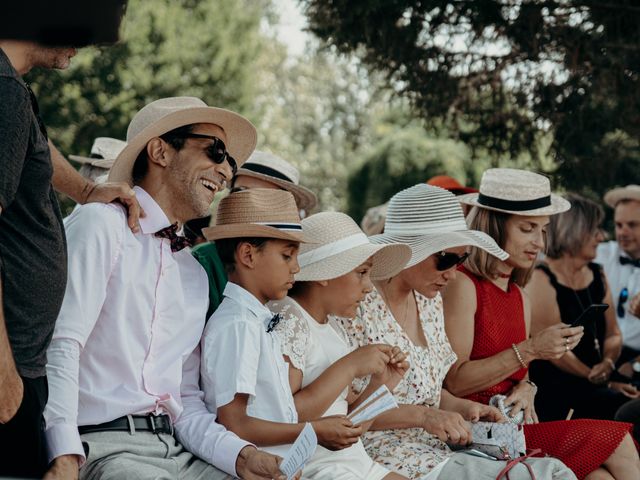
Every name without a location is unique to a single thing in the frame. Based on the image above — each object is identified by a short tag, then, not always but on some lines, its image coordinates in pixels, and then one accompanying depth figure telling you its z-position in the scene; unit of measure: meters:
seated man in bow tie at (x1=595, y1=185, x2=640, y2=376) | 7.06
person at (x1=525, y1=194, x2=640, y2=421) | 6.14
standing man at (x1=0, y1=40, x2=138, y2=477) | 2.33
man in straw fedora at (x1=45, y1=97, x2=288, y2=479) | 3.01
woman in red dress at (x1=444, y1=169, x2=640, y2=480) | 4.57
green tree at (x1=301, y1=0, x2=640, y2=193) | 7.61
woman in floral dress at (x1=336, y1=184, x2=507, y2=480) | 4.14
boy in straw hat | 3.40
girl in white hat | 3.68
